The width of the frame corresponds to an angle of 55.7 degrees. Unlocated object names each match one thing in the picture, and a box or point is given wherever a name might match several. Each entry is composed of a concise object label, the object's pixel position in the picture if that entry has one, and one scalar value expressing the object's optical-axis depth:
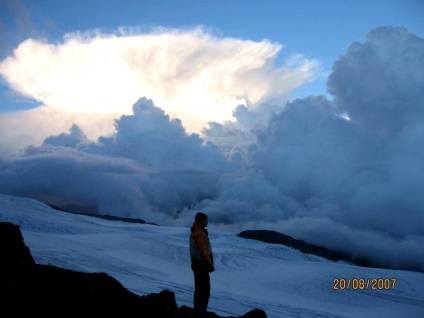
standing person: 7.58
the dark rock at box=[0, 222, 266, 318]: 6.60
